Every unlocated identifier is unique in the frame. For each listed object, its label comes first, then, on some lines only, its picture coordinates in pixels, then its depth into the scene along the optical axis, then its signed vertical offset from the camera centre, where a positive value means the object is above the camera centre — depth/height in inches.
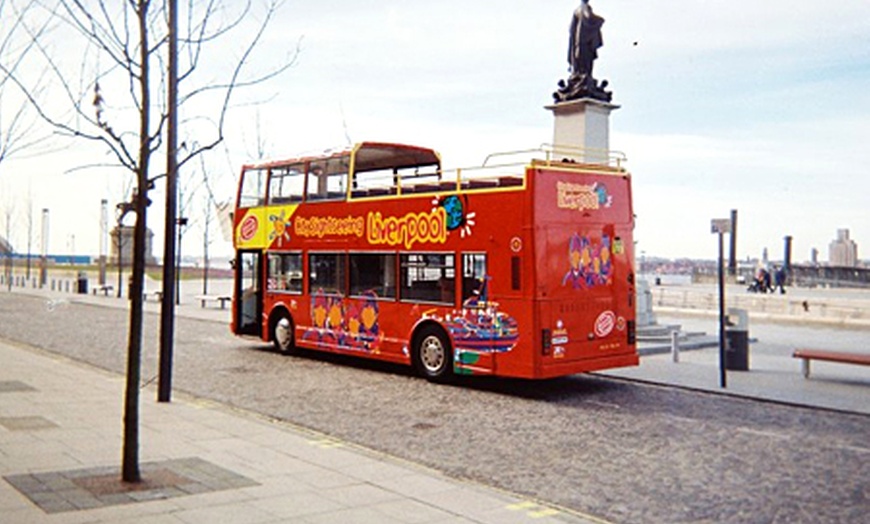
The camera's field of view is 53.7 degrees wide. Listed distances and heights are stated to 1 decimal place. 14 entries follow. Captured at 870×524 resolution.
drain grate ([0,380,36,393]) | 475.2 -60.4
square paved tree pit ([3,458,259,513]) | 254.7 -65.2
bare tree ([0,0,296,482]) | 279.7 +41.2
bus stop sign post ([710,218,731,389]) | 522.6 +31.3
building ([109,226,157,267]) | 2172.0 +95.9
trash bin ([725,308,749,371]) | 610.2 -41.4
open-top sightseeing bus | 499.2 +12.5
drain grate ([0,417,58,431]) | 367.6 -62.8
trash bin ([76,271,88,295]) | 1790.5 -10.3
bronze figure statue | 839.1 +226.6
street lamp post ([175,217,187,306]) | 1406.3 +4.7
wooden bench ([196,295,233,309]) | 1246.5 -26.0
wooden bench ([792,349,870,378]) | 537.0 -46.4
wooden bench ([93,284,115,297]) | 1736.0 -17.9
